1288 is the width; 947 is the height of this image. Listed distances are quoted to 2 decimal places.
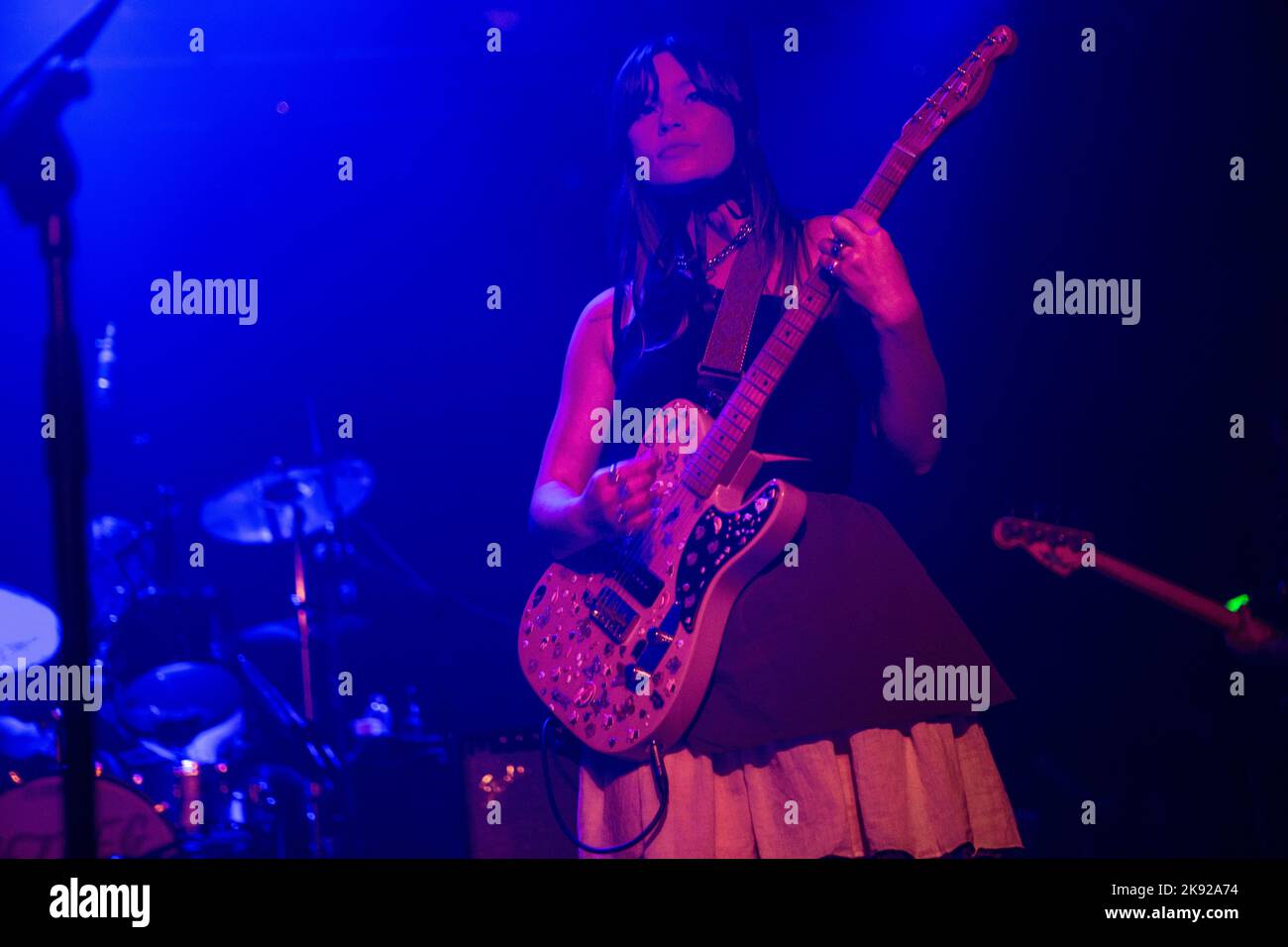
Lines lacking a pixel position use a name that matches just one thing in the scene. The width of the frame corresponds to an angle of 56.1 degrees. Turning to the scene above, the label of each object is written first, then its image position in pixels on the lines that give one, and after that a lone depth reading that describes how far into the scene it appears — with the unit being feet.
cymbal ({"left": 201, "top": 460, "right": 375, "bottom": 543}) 9.91
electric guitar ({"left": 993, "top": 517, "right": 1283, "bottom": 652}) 9.29
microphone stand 9.79
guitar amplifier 9.47
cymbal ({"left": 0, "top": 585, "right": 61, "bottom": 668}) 9.86
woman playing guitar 8.74
